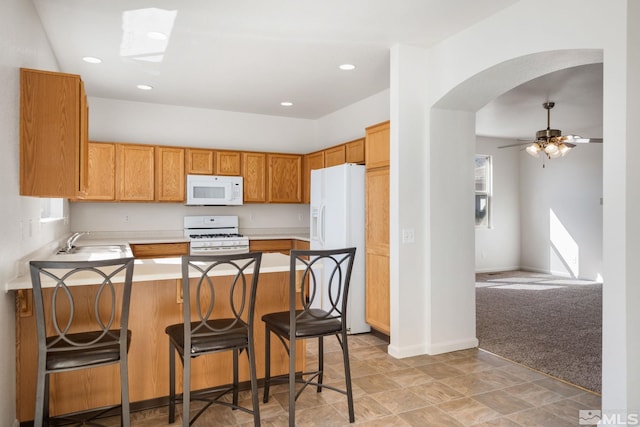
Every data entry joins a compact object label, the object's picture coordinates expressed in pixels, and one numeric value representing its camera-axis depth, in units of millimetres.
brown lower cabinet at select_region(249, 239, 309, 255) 5797
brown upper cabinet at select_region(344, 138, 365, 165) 4883
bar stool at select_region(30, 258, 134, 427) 1920
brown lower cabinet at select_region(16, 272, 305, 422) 2418
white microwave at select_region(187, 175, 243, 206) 5680
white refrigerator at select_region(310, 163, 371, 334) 4434
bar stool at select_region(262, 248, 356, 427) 2406
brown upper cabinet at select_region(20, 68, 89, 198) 2592
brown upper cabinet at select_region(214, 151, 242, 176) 5863
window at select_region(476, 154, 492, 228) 8547
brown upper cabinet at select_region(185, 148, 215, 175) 5688
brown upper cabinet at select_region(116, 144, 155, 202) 5324
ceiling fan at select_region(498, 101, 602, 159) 5547
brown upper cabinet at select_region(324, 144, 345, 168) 5334
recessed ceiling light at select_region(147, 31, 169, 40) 3485
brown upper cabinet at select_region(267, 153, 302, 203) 6184
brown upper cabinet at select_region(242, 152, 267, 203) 6027
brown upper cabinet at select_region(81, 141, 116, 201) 5188
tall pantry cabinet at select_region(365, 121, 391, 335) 4118
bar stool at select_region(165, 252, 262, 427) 2182
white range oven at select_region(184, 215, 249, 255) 5453
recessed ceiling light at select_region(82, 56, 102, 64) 4062
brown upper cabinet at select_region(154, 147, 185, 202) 5520
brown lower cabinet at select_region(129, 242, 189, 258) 5211
